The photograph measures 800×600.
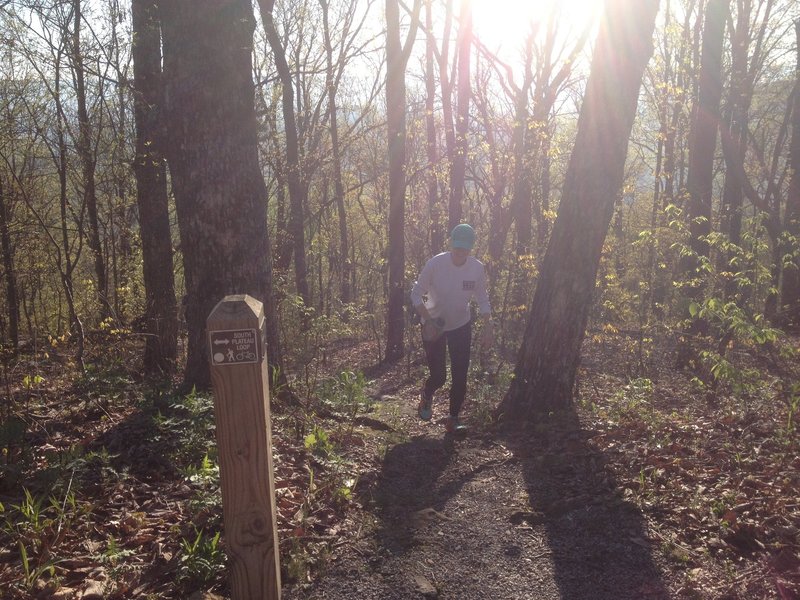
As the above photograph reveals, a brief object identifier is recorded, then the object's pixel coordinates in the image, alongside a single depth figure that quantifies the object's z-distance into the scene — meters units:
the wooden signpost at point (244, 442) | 2.55
